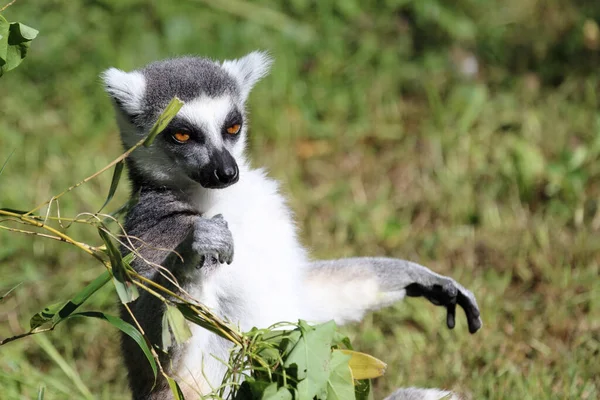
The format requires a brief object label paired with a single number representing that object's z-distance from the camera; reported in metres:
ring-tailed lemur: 6.41
